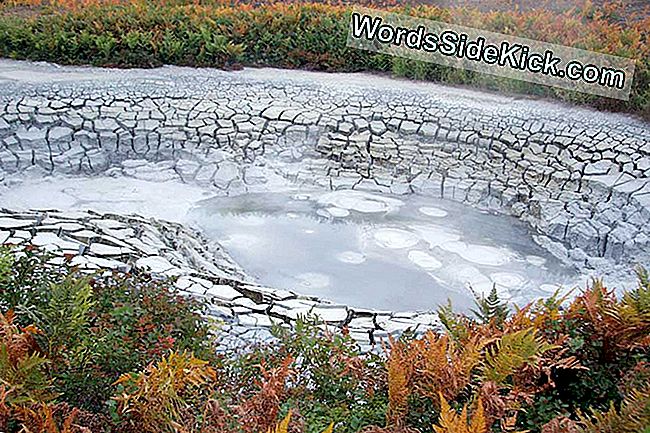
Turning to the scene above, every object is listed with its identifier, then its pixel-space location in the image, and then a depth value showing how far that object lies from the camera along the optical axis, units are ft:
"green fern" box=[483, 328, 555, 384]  8.18
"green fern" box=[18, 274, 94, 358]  9.11
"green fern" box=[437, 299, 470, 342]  9.61
